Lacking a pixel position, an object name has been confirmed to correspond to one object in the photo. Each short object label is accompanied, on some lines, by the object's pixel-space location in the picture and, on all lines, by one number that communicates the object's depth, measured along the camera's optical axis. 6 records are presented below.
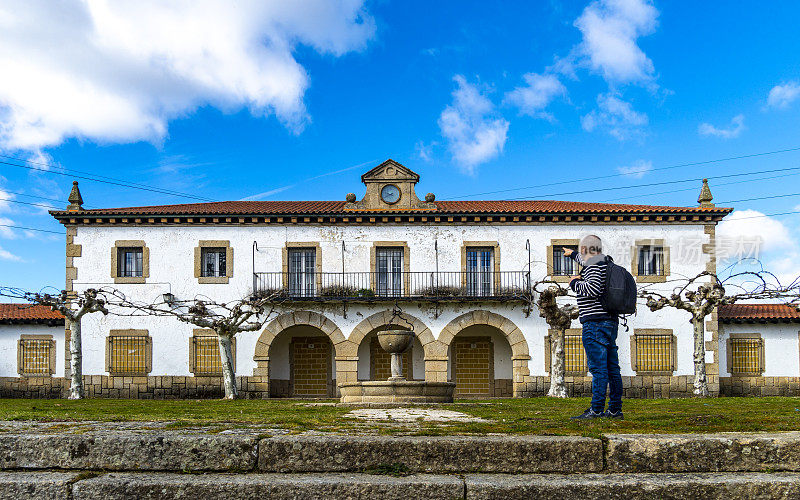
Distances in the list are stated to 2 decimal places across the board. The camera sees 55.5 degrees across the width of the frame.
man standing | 6.19
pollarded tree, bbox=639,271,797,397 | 21.27
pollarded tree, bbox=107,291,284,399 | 20.98
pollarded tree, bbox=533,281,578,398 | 20.97
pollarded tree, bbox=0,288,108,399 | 21.31
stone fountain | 13.57
